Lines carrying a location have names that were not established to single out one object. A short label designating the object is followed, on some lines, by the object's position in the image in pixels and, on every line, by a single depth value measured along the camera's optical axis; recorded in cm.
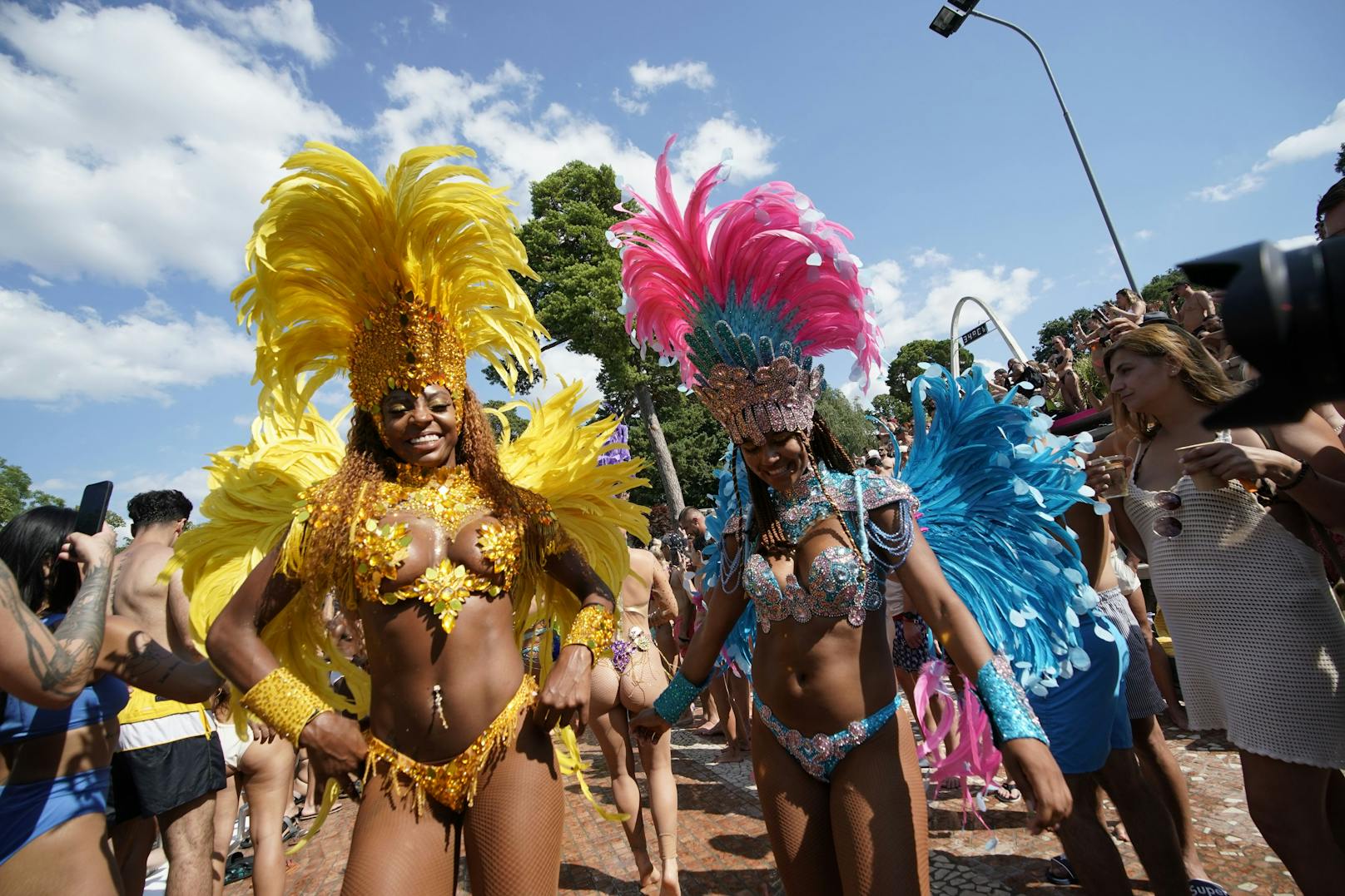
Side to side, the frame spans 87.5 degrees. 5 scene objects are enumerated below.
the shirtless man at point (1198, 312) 483
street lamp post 951
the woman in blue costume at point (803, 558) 211
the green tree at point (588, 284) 1939
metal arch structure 840
